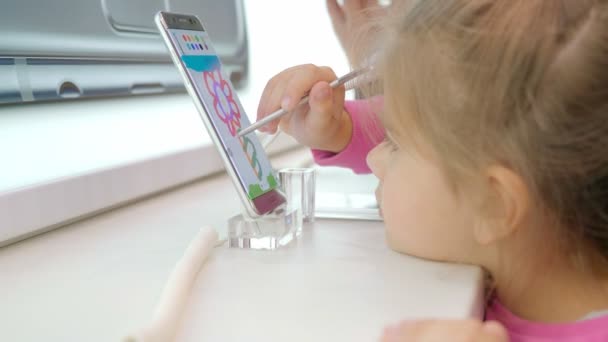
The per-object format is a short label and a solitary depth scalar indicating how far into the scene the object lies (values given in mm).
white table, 382
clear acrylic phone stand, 535
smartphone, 534
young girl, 402
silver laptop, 712
